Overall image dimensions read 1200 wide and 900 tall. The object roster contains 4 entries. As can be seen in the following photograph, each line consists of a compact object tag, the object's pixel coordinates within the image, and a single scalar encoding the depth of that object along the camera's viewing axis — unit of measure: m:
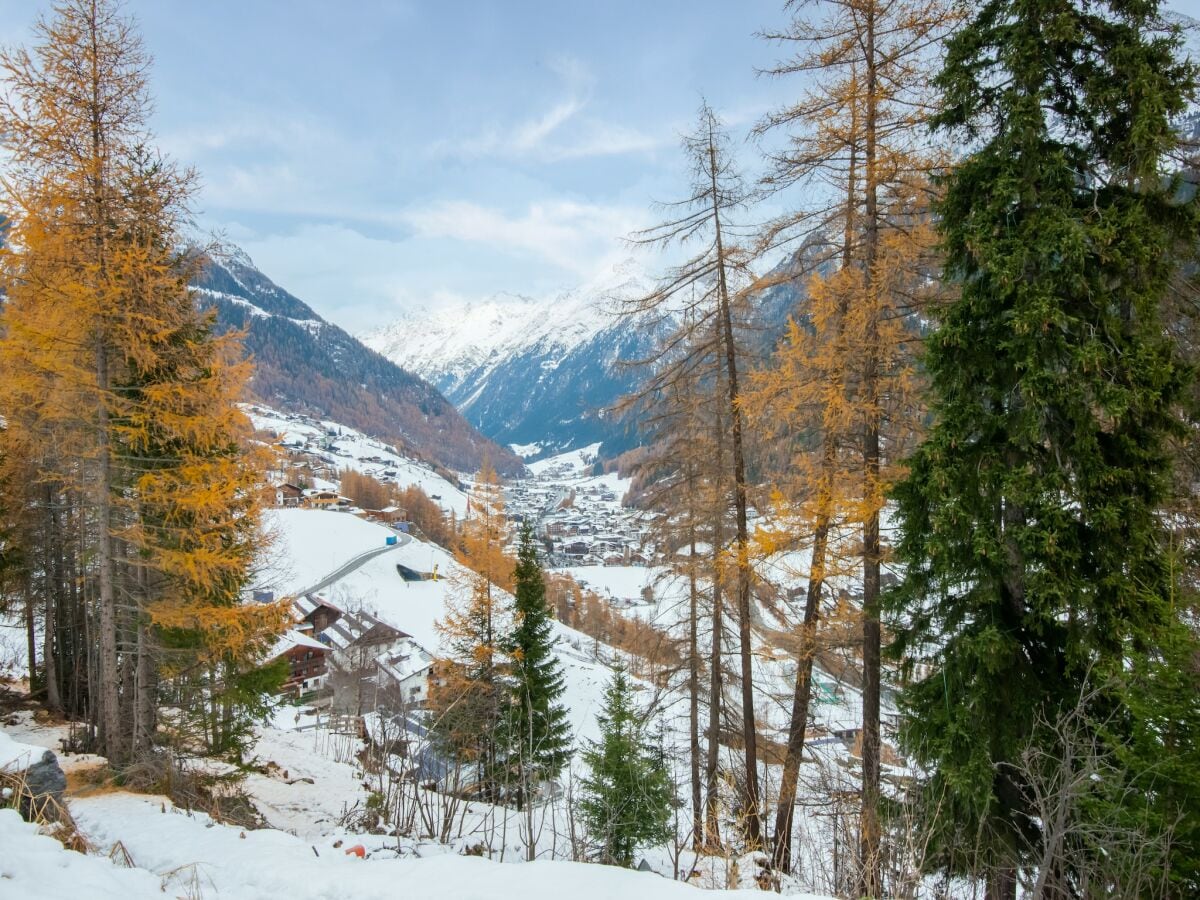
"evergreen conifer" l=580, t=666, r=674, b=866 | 8.06
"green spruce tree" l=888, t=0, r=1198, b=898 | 4.51
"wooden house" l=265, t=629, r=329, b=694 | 33.59
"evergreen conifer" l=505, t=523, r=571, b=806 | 14.46
